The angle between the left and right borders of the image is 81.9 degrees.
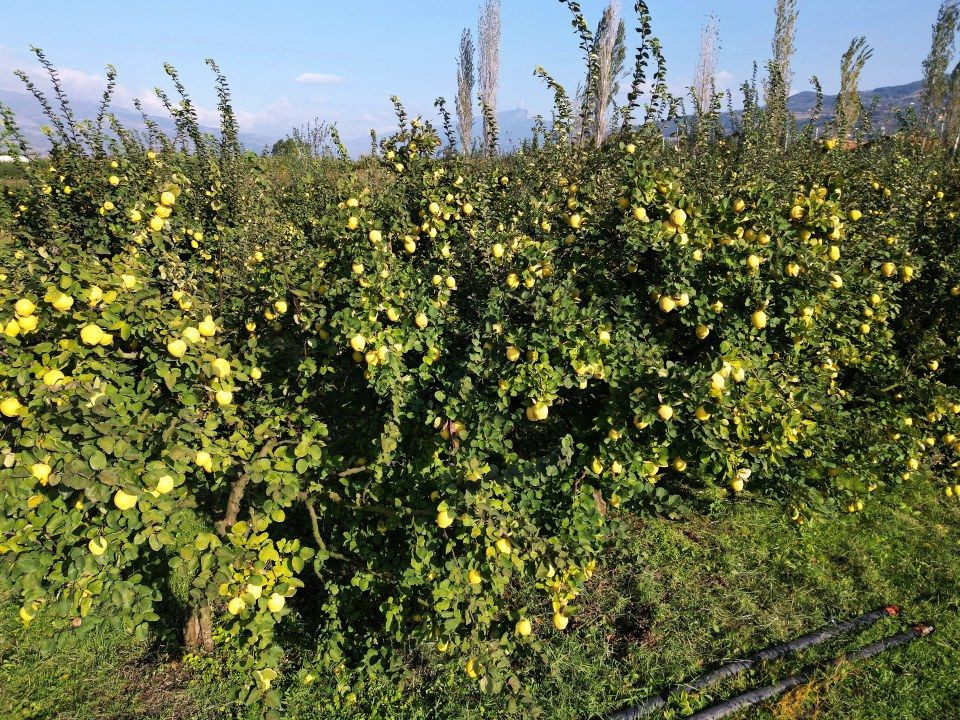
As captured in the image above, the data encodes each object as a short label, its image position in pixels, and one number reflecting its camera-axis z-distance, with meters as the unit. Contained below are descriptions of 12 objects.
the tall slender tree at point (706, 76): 22.25
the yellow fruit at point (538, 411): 2.34
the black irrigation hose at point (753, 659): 2.79
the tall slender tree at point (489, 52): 24.25
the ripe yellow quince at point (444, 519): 2.35
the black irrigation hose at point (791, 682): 2.75
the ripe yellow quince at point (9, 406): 1.80
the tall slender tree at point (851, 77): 12.63
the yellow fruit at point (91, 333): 1.84
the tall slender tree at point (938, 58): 22.51
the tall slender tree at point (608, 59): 16.52
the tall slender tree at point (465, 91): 18.61
